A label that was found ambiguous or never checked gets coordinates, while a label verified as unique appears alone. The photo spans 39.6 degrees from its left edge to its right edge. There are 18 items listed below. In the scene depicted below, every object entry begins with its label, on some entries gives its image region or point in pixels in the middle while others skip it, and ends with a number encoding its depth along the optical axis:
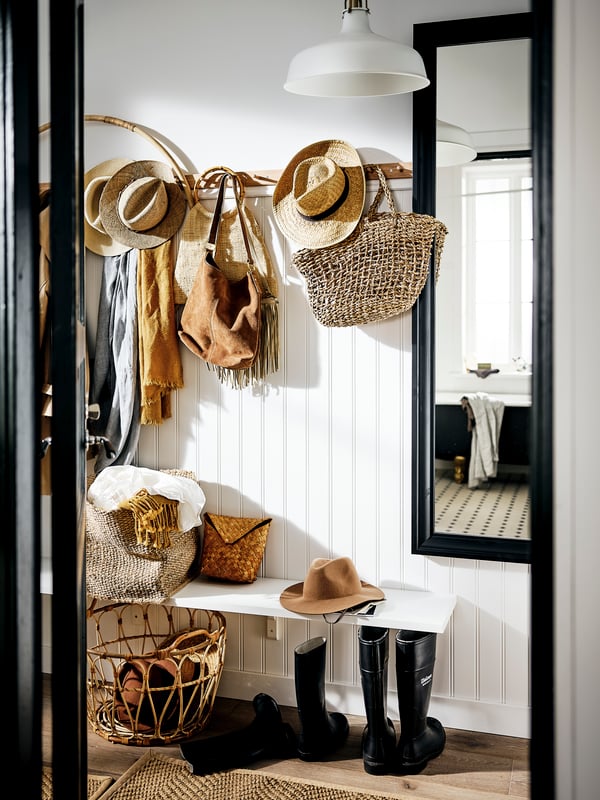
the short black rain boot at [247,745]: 2.47
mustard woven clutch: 2.74
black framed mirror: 2.52
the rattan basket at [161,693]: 2.55
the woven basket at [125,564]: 2.56
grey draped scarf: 2.88
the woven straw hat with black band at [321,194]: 2.53
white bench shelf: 2.44
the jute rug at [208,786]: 2.31
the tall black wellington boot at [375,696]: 2.45
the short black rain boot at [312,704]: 2.50
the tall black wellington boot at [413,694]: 2.45
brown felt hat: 2.53
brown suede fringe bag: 2.65
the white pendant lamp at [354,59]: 2.08
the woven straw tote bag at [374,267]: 2.46
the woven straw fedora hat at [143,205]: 2.68
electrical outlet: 2.86
